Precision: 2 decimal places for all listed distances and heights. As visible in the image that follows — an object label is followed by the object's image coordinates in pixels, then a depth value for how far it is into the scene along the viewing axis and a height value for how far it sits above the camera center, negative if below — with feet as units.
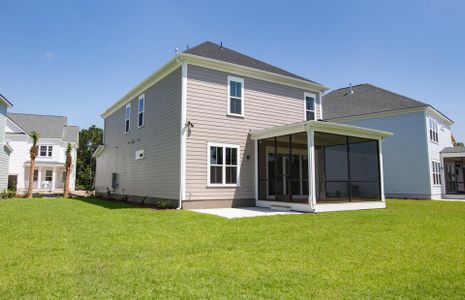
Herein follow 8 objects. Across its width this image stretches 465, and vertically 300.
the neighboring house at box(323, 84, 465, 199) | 66.74 +9.83
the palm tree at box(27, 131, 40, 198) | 70.13 +6.55
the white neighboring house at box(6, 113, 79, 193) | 107.14 +12.17
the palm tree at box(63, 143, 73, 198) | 75.61 +3.74
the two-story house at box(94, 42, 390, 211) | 38.68 +6.53
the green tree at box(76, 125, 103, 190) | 145.02 +19.03
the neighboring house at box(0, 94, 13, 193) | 62.75 +7.00
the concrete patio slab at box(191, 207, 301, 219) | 31.99 -3.12
